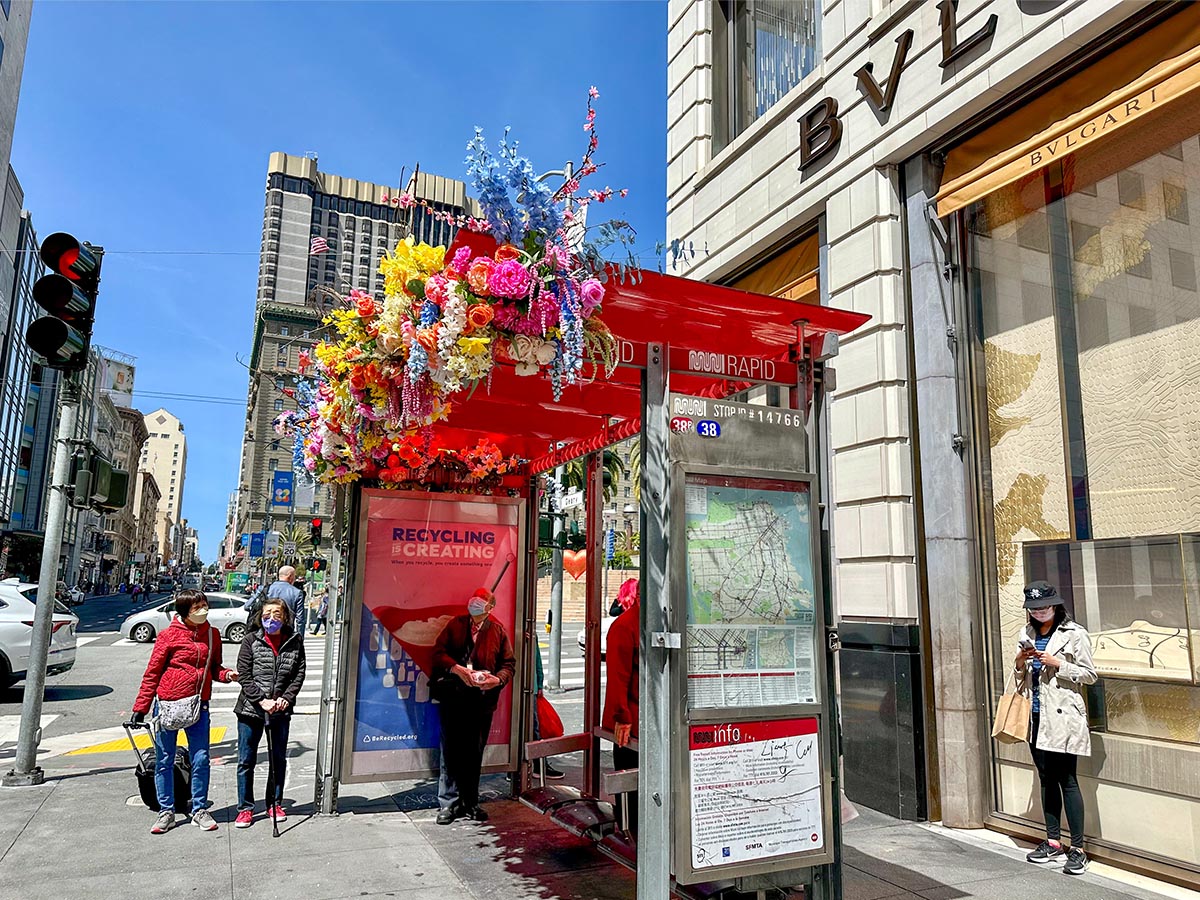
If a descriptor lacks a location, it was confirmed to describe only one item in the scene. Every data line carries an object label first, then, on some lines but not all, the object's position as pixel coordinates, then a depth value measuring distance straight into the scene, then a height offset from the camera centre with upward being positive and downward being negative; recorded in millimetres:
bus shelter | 4230 -127
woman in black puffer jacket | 6645 -952
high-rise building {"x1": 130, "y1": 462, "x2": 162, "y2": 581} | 143450 +10060
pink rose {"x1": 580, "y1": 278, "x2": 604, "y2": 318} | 4344 +1465
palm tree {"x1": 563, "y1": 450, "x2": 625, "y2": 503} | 17305 +2721
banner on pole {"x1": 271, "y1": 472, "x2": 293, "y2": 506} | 30203 +3550
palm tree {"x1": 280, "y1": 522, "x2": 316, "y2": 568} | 60303 +2732
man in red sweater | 6941 -998
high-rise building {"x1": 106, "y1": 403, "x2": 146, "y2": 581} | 110688 +14661
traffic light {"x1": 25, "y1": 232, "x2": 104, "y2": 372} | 7625 +2469
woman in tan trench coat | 5703 -847
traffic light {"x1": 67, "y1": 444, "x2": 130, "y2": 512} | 8164 +866
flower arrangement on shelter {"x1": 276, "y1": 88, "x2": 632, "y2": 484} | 4262 +1449
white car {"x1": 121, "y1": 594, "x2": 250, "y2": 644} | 24031 -1470
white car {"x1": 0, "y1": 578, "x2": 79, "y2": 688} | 12469 -1006
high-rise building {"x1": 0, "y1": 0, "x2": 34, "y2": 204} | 39844 +25078
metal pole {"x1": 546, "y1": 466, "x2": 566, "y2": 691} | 15562 -747
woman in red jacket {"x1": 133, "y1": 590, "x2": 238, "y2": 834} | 6434 -869
